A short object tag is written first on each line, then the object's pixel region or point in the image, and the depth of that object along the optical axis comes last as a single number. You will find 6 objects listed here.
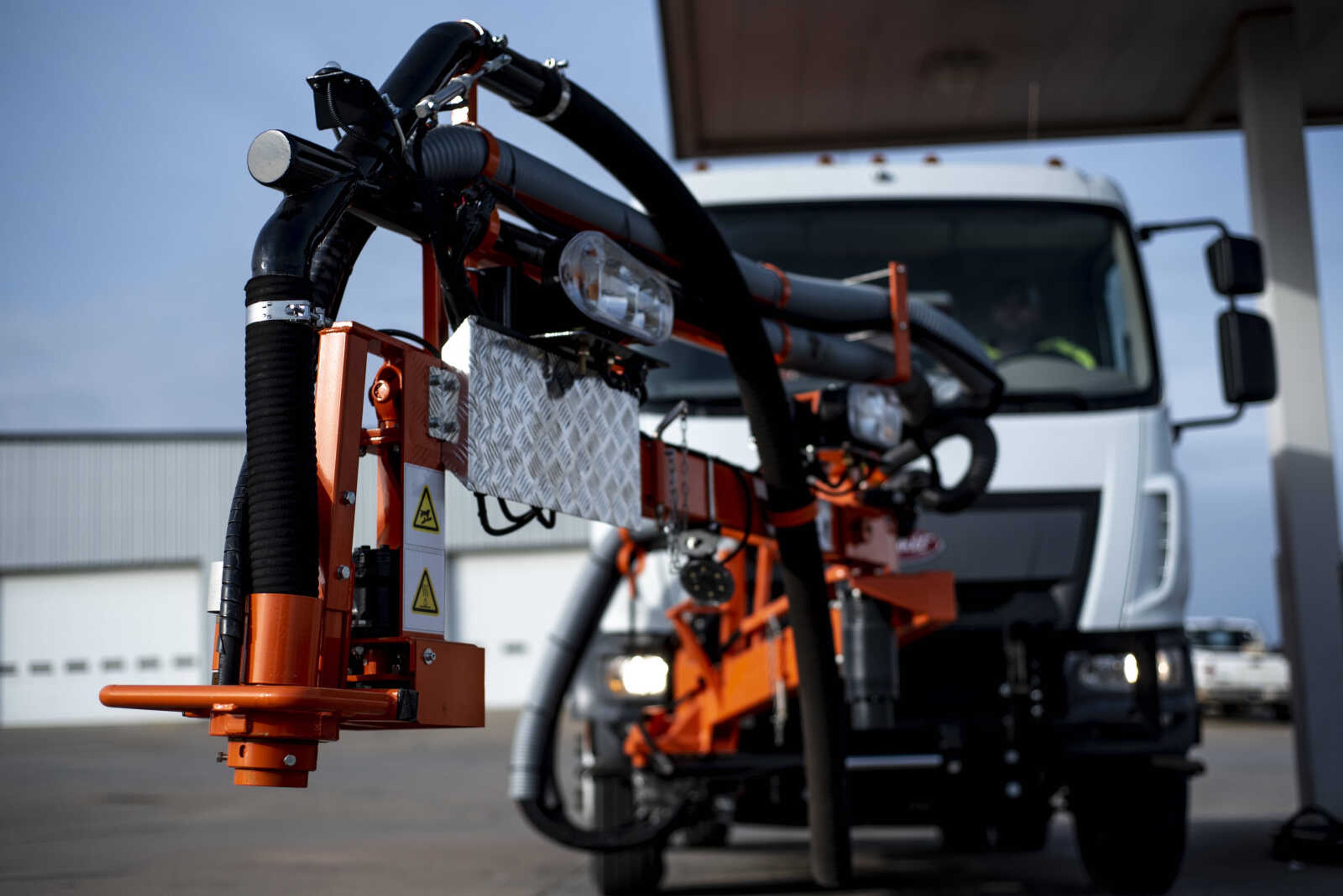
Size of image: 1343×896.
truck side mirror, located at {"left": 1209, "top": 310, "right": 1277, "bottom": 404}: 5.48
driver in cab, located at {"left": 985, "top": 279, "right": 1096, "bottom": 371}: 5.66
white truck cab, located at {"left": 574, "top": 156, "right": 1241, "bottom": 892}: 5.01
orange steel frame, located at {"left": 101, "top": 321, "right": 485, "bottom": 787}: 1.93
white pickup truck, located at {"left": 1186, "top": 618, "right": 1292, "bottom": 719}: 19.89
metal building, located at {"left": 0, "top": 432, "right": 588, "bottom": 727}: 21.62
